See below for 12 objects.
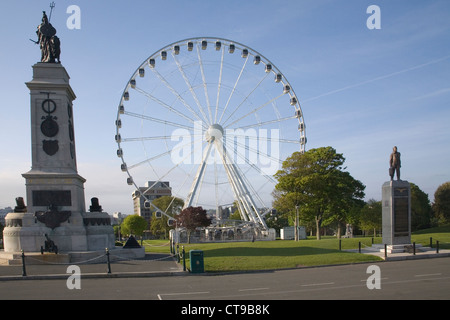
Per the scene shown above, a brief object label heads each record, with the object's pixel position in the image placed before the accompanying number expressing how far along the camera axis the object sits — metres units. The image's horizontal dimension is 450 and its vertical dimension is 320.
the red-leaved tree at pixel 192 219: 50.74
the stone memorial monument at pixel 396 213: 23.06
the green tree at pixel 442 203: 62.16
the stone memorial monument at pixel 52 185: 21.84
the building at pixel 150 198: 154.11
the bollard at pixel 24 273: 15.57
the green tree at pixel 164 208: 89.69
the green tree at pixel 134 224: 77.81
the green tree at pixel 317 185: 42.88
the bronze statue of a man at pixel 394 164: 23.88
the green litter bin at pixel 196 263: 16.83
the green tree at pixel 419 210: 58.97
